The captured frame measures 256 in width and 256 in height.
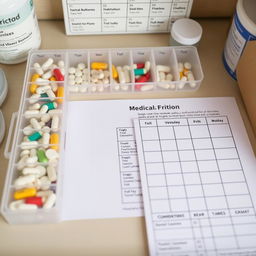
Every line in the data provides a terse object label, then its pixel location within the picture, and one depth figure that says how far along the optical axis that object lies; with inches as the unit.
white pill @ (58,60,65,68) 25.1
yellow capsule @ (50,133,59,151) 21.2
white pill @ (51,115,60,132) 22.0
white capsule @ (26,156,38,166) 20.3
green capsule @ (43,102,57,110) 23.0
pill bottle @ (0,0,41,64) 21.6
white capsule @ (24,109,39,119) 22.4
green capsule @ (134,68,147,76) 25.3
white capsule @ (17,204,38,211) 18.6
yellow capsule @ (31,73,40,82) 24.2
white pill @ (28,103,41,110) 22.9
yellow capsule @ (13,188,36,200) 19.1
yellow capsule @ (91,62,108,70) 25.6
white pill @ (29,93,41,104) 23.1
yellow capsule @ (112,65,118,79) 25.2
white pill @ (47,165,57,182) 20.0
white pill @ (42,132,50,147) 21.4
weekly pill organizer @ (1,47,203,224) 19.2
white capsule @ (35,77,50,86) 23.8
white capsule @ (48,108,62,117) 22.7
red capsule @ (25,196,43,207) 18.9
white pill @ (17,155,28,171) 20.3
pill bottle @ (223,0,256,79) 22.3
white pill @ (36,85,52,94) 23.7
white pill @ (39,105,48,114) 22.7
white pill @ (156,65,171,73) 25.8
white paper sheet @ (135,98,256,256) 19.2
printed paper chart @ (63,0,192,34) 25.7
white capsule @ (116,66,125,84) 25.0
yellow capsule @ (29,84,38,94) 23.7
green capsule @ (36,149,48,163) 20.5
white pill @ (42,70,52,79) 24.4
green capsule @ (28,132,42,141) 21.6
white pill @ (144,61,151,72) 25.7
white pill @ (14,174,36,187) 19.5
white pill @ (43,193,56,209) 18.8
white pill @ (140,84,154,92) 24.9
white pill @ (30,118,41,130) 22.0
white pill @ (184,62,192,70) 26.2
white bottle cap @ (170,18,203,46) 25.6
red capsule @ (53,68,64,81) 24.3
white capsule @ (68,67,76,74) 25.3
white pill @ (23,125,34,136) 21.8
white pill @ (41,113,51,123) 22.6
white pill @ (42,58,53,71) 24.9
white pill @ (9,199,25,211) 18.8
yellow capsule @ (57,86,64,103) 23.3
